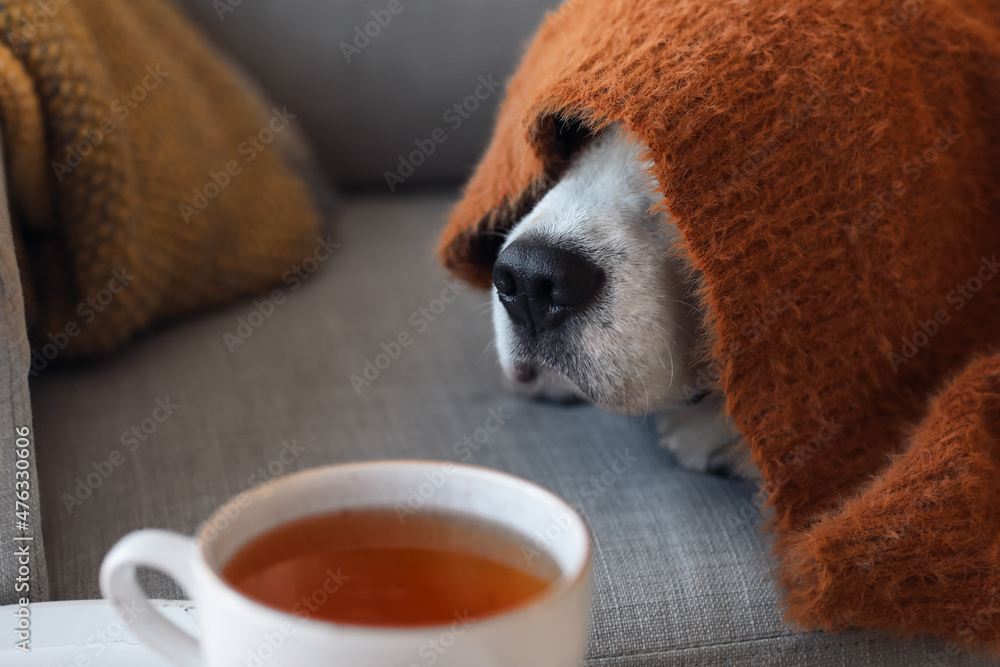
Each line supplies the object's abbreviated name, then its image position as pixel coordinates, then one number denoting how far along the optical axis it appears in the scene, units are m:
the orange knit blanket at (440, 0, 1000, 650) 0.51
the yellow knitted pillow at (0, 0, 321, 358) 0.70
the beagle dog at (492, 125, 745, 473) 0.58
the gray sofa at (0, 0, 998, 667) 0.53
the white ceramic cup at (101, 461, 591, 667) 0.27
